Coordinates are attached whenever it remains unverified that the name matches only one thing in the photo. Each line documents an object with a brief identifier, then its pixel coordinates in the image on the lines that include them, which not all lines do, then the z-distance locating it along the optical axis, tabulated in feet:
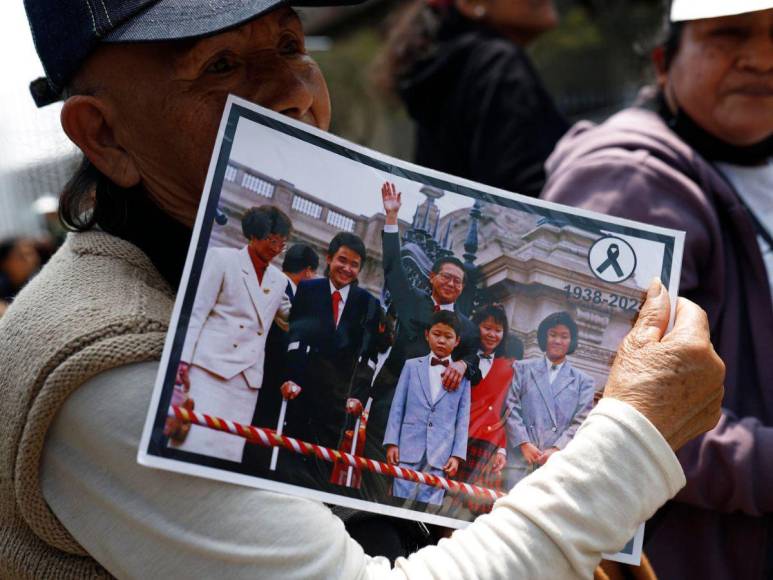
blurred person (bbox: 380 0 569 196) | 10.34
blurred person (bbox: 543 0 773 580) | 6.34
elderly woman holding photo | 3.96
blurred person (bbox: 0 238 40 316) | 24.61
